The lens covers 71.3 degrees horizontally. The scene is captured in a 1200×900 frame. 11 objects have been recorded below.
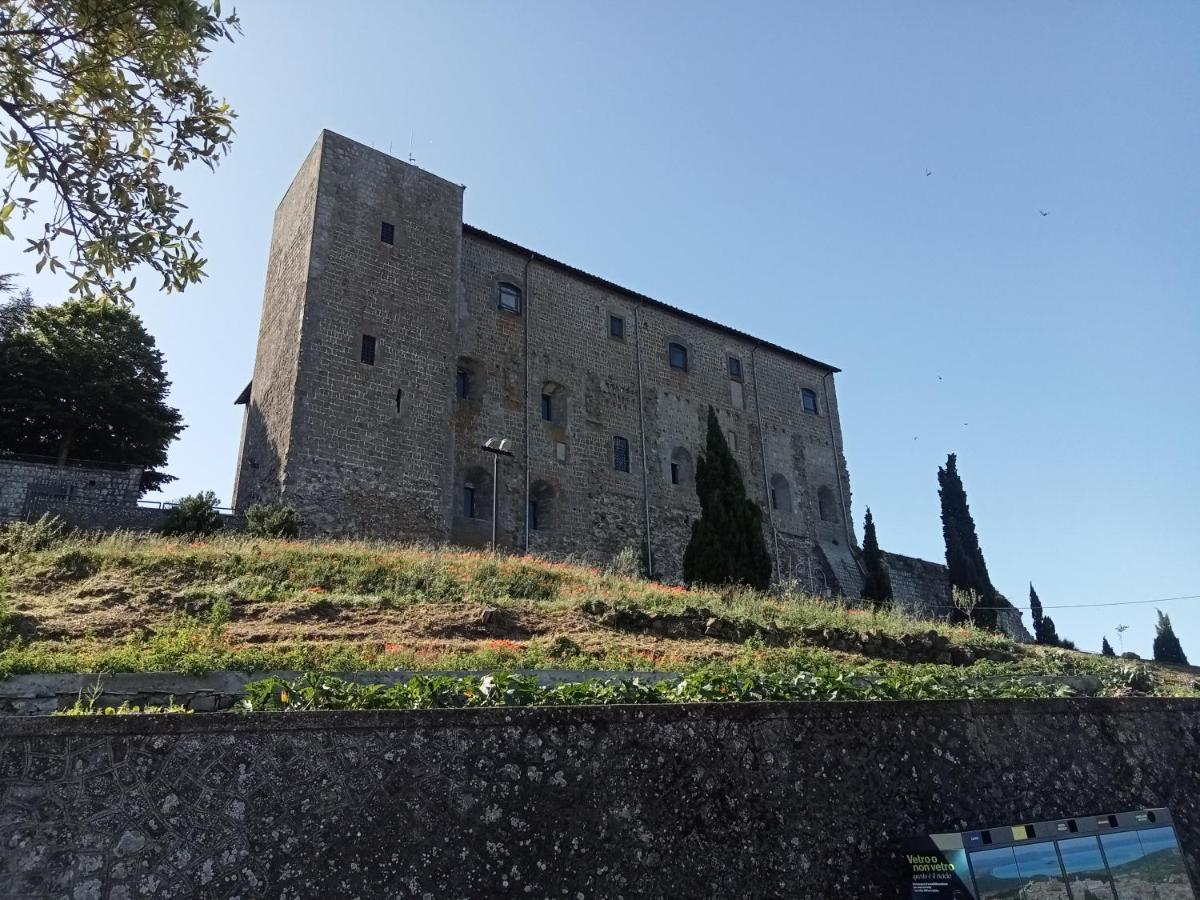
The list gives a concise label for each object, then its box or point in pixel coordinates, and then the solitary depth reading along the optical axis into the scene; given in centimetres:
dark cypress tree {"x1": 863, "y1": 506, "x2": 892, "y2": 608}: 3150
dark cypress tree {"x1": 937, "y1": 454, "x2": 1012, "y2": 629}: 3538
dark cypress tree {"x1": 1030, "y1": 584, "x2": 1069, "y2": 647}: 3845
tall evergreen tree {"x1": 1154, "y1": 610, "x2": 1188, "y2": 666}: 3994
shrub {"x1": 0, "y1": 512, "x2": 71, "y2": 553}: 1428
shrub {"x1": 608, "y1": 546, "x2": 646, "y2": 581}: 2547
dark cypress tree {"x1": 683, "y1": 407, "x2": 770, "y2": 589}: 2269
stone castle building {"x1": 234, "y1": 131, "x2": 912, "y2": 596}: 2250
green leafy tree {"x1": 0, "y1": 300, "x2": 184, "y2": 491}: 2716
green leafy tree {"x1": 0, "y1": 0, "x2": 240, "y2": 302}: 670
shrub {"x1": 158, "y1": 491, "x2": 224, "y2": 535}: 1850
